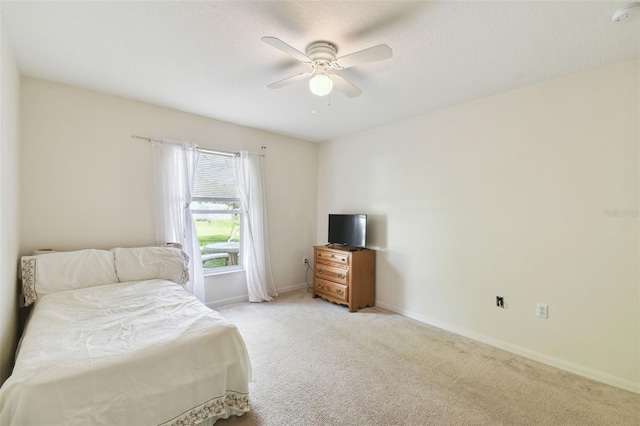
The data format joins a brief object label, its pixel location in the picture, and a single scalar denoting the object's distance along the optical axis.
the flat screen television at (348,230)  3.87
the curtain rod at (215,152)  3.28
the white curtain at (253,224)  4.04
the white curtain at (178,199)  3.28
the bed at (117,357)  1.22
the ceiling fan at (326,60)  1.71
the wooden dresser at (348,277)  3.70
